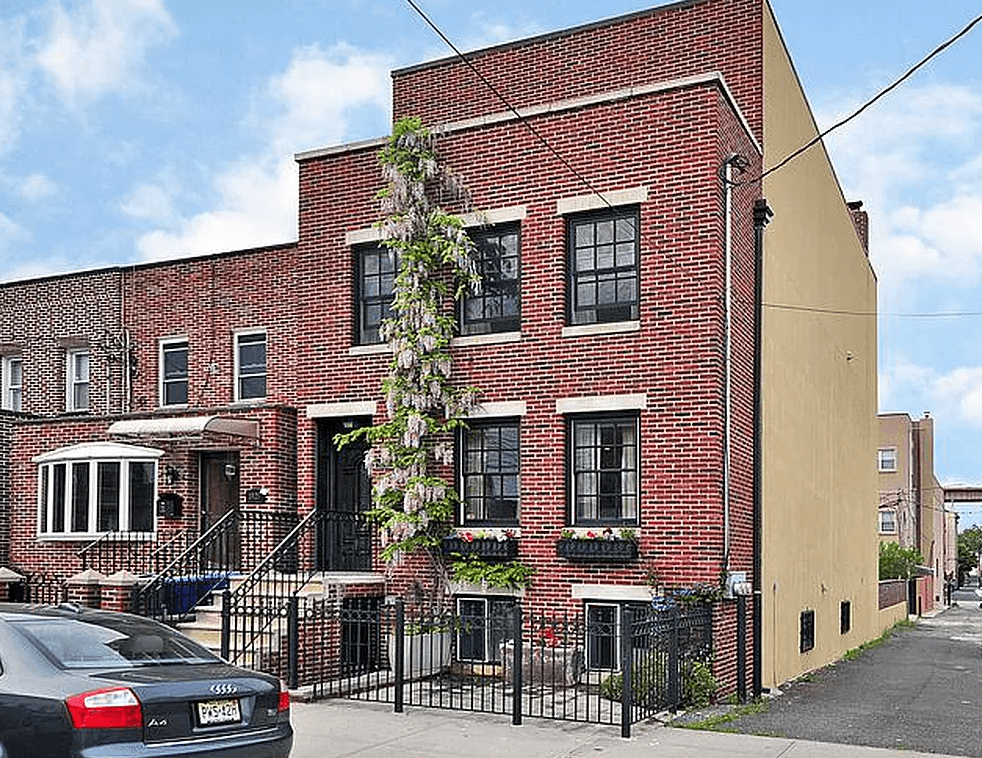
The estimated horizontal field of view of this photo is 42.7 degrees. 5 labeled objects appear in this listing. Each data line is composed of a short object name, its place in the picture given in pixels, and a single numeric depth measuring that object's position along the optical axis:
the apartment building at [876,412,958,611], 63.19
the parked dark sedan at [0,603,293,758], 7.68
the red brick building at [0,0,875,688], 15.95
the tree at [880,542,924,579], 47.80
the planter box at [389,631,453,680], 16.20
